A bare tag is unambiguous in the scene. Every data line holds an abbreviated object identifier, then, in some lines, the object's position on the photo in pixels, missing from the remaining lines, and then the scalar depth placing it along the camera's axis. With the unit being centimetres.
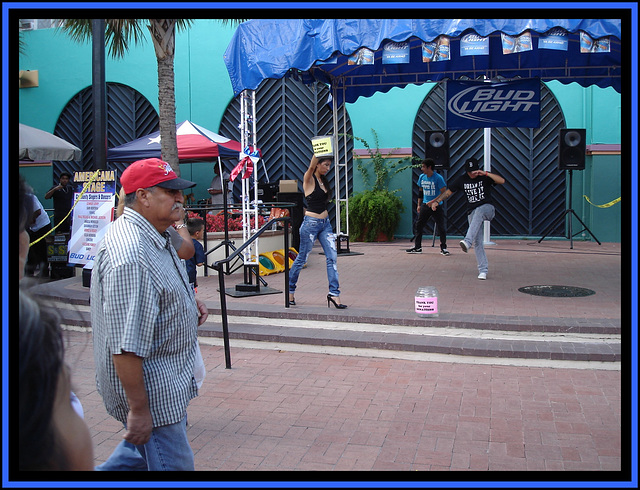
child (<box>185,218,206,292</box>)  550
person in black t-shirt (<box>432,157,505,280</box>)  971
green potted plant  1524
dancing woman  777
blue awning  755
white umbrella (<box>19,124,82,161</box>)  1102
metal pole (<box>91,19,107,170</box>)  930
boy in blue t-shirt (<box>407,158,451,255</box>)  1301
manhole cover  847
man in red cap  257
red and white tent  1444
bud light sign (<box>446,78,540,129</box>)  1153
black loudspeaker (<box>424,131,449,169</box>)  1423
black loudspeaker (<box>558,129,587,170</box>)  1353
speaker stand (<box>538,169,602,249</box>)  1347
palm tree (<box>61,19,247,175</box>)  1002
